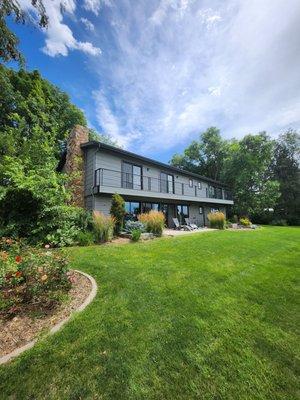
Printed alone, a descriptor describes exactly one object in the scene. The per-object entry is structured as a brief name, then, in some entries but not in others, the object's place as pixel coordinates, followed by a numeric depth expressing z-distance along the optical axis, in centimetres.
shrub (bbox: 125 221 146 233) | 1109
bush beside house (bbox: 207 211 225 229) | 1723
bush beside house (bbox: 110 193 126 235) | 1126
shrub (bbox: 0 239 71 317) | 343
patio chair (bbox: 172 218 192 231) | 1653
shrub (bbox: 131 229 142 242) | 973
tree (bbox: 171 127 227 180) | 3447
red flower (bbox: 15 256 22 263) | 355
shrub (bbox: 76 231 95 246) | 881
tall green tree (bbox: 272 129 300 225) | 3022
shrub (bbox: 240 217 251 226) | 2010
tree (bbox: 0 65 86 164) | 1084
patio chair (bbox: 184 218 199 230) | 1711
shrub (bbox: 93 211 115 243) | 937
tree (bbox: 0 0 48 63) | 419
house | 1311
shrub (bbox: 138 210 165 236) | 1147
